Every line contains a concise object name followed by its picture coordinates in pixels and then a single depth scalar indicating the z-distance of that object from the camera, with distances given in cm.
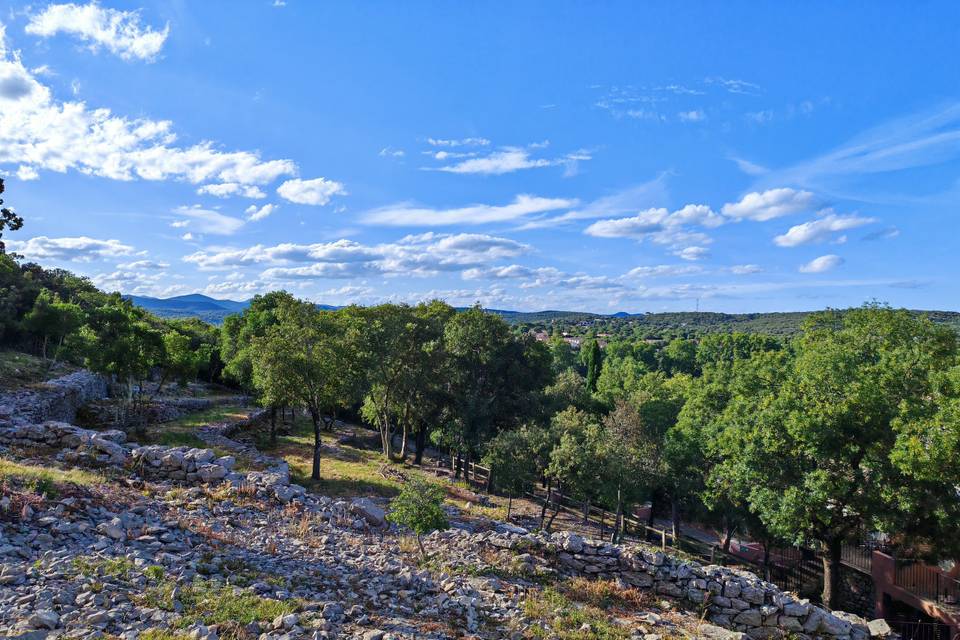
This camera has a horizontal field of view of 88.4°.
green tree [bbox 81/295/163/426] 2581
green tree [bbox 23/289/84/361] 3706
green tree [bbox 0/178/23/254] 2169
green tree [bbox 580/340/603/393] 7688
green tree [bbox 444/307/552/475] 3195
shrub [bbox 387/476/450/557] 1285
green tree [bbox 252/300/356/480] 2370
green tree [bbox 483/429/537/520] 2402
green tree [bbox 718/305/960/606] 1544
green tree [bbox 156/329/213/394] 3341
